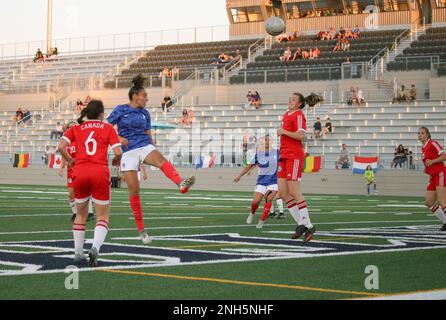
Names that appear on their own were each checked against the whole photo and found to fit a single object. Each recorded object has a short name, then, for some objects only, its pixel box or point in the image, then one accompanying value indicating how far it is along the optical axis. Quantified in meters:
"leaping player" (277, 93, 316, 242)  12.37
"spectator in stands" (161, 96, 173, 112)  44.18
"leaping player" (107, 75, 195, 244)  11.98
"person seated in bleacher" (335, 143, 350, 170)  34.56
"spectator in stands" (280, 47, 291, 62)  46.94
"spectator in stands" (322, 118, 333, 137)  37.31
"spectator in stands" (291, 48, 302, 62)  46.82
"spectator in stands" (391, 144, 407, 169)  33.28
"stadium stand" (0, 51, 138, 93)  51.88
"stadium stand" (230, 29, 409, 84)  42.81
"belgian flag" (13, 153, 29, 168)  41.06
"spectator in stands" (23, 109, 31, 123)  47.81
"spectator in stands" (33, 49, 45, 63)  58.84
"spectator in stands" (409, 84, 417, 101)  38.54
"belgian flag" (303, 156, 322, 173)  34.84
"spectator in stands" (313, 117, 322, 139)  37.19
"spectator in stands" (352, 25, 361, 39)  48.24
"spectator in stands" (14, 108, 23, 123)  47.97
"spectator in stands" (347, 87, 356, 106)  39.59
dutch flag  33.75
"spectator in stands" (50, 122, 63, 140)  43.40
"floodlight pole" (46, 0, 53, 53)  61.81
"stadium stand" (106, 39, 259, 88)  48.72
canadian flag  40.28
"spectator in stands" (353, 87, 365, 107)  39.47
